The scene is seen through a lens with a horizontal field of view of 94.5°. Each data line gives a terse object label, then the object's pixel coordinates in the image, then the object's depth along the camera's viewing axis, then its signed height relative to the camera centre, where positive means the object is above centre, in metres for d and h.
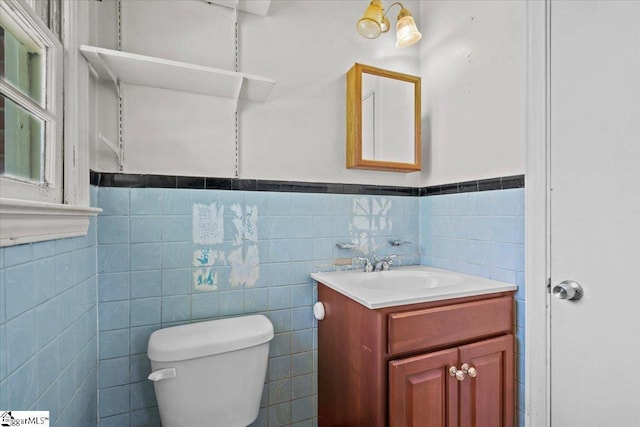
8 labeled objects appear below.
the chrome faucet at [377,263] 1.51 -0.27
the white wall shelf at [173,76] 1.03 +0.53
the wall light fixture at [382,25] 1.33 +0.88
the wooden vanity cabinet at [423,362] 0.99 -0.55
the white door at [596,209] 0.87 +0.01
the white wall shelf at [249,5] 1.30 +0.93
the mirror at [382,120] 1.50 +0.49
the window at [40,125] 0.68 +0.24
